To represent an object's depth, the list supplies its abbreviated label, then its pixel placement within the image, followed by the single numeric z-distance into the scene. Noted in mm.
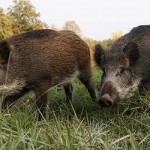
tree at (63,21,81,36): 44853
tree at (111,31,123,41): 41053
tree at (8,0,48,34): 37625
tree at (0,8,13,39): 34375
